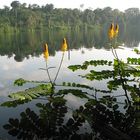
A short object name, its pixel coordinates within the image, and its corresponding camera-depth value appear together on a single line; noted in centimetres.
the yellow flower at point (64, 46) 229
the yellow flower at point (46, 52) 225
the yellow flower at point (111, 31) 223
